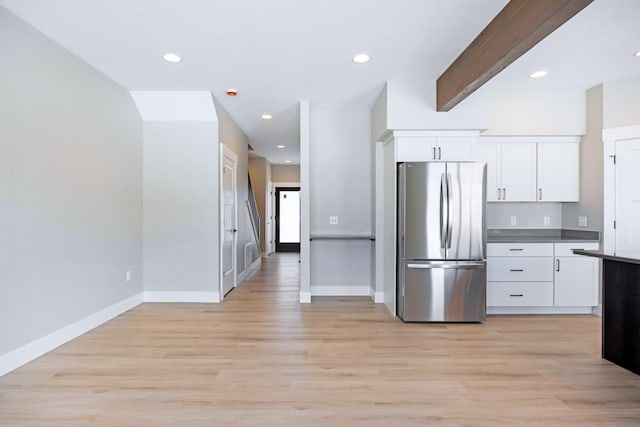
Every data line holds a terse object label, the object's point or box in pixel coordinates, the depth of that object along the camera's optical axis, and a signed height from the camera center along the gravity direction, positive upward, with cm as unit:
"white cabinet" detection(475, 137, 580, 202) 425 +51
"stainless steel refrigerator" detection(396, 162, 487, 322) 367 -33
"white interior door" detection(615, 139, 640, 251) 374 +19
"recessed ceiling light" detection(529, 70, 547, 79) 365 +146
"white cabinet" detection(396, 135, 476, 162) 388 +70
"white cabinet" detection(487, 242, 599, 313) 394 -74
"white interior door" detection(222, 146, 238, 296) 489 -14
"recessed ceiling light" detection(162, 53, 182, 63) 322 +145
